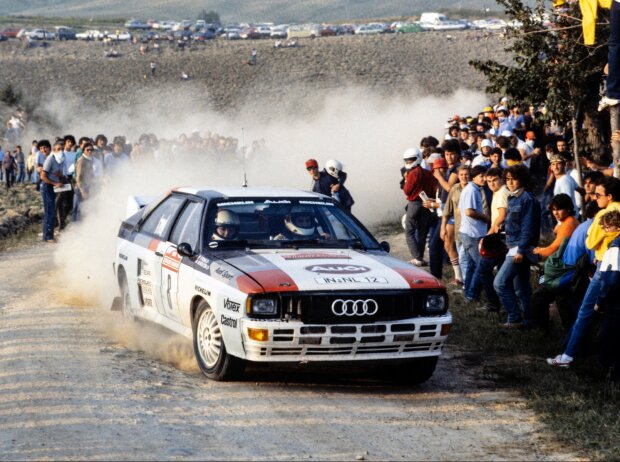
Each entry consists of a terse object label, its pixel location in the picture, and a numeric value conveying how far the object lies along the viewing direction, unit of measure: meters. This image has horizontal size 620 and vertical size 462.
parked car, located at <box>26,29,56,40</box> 92.62
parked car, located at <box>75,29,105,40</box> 96.25
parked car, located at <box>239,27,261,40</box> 99.56
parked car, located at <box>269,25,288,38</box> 101.68
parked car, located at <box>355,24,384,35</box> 96.25
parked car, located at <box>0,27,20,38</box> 92.98
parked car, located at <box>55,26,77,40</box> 94.48
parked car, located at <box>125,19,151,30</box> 127.56
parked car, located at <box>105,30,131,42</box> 95.09
